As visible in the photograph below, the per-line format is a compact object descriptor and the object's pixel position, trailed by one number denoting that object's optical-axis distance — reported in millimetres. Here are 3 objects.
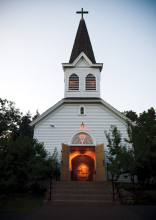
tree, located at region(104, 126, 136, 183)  8359
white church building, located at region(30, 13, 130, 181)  12297
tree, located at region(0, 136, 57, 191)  8789
